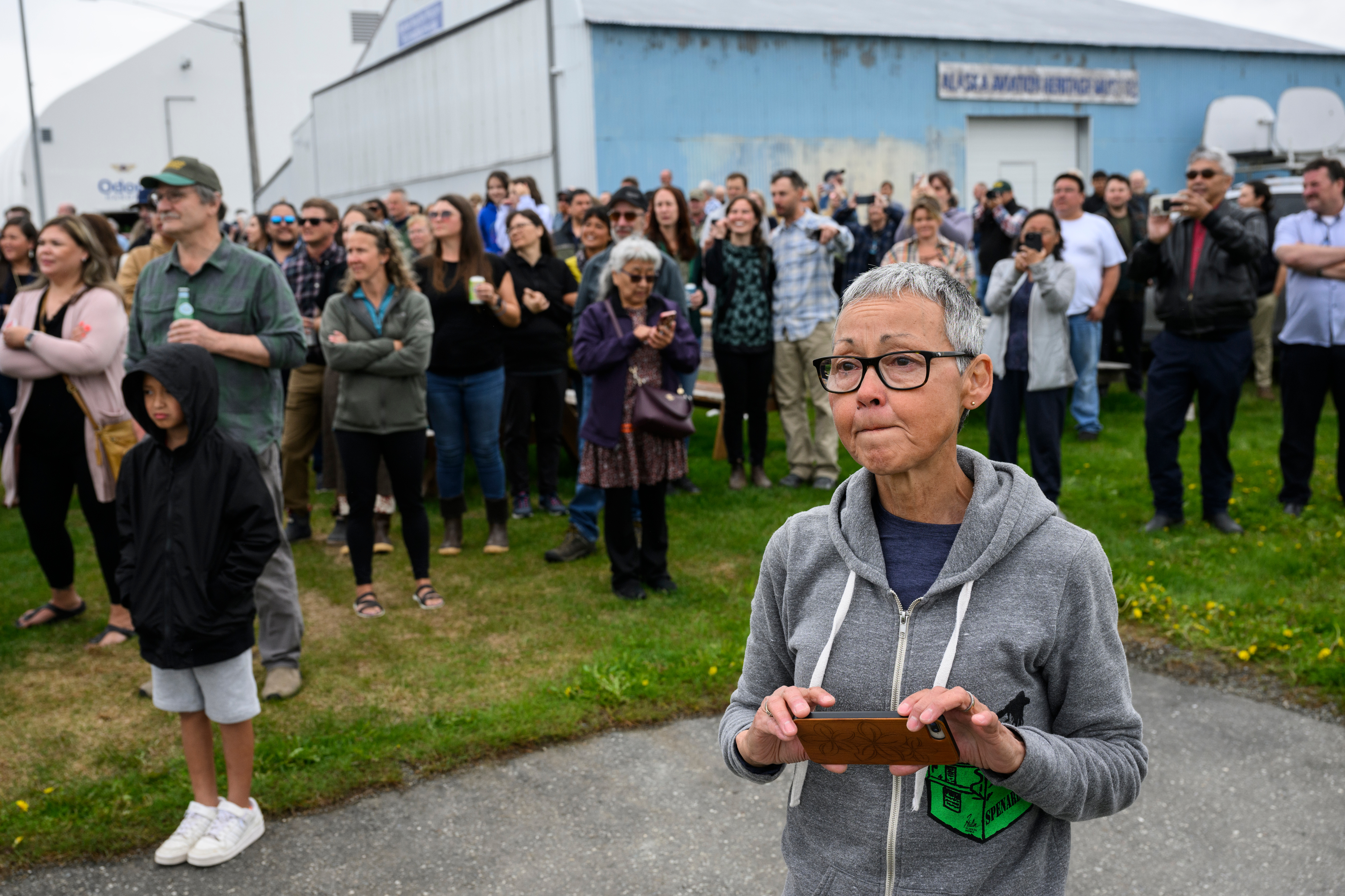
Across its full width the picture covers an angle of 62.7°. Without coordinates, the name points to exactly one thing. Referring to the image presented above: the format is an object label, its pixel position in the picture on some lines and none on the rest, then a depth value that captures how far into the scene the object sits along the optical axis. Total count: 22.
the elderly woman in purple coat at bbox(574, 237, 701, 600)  6.00
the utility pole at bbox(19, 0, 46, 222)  25.98
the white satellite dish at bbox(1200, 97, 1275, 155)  23.33
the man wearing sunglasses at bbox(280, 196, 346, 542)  7.76
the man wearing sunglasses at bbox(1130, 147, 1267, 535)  6.60
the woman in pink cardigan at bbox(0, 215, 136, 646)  5.41
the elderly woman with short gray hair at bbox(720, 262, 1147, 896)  1.78
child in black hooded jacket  3.60
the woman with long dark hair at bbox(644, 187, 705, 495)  8.33
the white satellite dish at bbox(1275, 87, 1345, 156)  20.41
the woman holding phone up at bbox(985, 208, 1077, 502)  7.11
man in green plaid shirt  4.75
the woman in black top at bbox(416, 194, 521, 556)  7.07
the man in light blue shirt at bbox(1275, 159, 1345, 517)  6.90
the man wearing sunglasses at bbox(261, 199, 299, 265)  8.80
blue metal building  19.89
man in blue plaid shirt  8.64
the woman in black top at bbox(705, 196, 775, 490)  8.61
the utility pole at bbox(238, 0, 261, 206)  26.28
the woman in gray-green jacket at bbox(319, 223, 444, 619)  5.96
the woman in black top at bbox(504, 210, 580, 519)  7.91
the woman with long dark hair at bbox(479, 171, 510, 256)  12.77
